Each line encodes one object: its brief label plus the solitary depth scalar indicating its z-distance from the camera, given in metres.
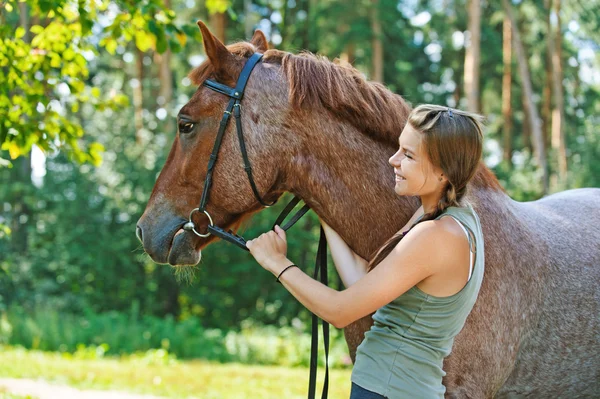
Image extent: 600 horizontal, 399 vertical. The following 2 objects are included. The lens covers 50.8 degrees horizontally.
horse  2.78
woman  2.14
